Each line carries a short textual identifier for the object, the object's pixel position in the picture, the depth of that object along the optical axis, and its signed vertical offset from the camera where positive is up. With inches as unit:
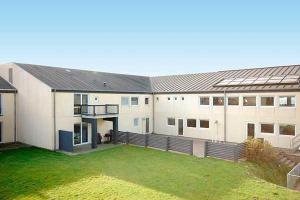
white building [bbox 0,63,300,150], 886.4 -27.9
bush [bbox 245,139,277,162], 758.5 -161.4
